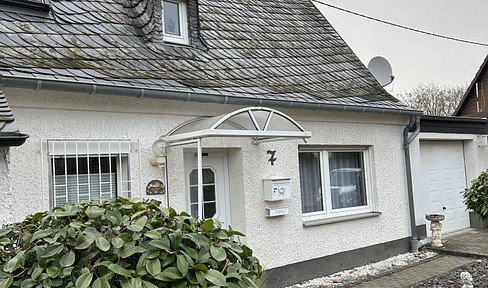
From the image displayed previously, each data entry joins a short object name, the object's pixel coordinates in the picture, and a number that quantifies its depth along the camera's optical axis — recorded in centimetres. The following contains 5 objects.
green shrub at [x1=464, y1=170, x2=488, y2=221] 830
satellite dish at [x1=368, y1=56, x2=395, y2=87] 1055
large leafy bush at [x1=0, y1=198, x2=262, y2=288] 264
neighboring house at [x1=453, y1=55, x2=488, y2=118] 2056
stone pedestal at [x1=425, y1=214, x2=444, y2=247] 980
